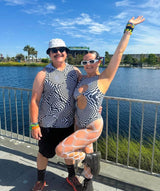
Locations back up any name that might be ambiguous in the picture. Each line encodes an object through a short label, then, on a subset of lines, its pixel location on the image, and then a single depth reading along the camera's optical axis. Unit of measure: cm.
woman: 190
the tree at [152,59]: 10006
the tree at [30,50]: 10362
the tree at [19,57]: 11075
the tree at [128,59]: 10162
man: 207
